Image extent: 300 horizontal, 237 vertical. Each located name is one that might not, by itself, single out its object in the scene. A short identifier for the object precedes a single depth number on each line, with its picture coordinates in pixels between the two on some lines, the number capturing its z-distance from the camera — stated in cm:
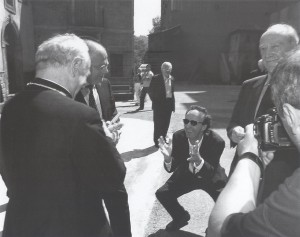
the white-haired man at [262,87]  254
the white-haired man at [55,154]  156
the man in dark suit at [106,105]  224
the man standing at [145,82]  1217
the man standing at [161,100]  701
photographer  93
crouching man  334
